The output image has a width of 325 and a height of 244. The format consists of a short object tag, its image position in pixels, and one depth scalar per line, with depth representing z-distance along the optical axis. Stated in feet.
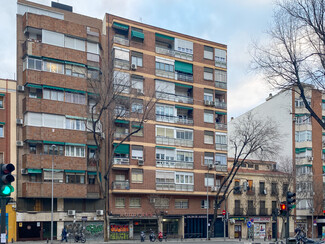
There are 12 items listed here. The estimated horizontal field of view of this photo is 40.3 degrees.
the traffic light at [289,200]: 66.39
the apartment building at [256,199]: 174.50
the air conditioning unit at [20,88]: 132.98
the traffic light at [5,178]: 36.32
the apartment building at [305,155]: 185.57
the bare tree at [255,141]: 147.02
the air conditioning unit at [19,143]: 130.72
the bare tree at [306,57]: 66.18
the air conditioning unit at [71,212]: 135.54
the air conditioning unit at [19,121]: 132.04
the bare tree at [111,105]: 119.24
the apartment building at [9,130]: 127.95
